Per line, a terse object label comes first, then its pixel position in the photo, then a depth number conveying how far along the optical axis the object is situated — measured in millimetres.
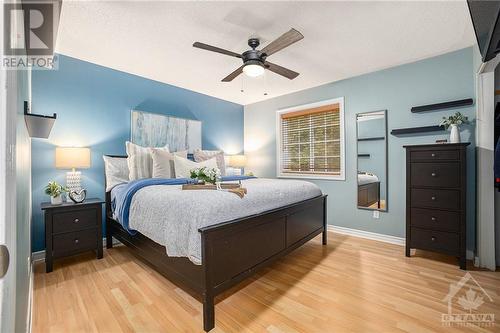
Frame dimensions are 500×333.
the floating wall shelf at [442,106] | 2696
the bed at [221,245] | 1594
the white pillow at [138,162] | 3020
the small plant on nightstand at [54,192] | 2525
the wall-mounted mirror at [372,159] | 3371
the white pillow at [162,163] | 3051
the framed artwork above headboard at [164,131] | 3516
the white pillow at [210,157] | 3799
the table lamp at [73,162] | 2551
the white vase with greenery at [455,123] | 2588
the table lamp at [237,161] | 4766
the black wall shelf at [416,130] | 2888
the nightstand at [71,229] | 2389
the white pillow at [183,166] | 3146
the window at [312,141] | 3885
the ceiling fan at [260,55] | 1960
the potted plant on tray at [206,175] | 2447
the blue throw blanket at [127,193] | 2422
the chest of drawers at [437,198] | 2461
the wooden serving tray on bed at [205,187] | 2233
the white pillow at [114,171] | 3026
